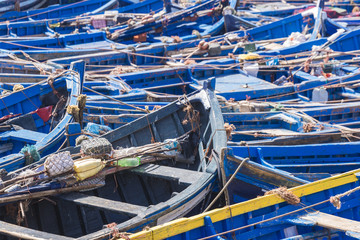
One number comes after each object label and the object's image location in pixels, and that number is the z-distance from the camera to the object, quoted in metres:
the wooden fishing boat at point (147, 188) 12.68
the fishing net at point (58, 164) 13.36
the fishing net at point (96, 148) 14.20
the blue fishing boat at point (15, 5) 39.93
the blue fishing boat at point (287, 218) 12.55
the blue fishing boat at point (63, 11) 39.72
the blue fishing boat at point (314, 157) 18.87
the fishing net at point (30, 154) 16.06
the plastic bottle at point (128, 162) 14.66
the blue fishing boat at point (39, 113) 18.36
